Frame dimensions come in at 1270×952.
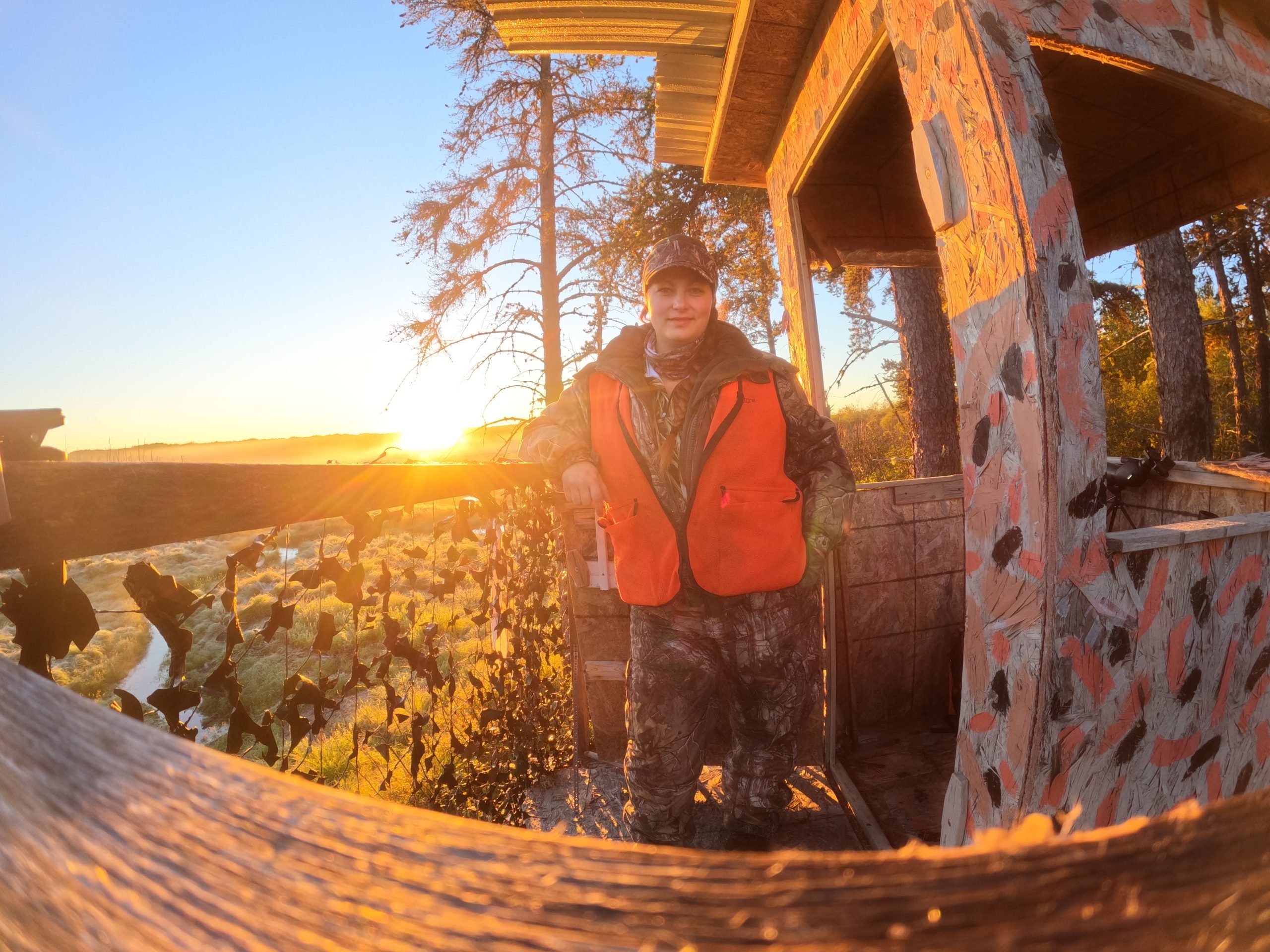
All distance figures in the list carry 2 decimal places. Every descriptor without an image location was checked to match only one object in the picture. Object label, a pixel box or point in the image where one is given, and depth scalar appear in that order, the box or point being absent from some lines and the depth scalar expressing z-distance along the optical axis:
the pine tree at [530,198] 13.05
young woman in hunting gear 2.51
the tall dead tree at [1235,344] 14.20
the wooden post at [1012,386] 1.77
